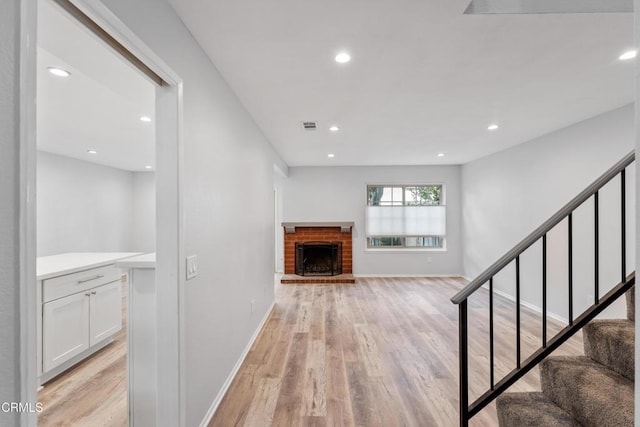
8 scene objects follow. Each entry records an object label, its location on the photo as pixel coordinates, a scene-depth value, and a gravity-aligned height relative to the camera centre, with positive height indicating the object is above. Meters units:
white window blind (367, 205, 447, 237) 6.50 -0.14
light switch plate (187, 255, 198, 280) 1.65 -0.29
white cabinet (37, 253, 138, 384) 2.33 -0.82
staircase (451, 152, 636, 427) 1.36 -0.79
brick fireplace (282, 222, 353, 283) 6.35 -0.50
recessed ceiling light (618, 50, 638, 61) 2.00 +1.09
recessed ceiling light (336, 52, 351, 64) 1.96 +1.08
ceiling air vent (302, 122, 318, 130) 3.45 +1.08
